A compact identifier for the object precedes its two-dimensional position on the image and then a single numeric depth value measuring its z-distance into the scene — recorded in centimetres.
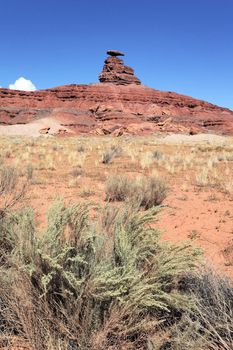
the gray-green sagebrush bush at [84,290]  279
